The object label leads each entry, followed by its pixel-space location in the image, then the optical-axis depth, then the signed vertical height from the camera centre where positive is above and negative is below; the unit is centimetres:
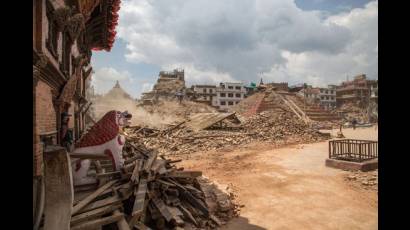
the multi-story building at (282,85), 6415 +810
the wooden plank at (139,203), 507 -189
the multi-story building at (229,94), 7564 +679
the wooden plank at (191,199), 692 -239
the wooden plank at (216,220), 662 -277
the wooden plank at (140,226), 508 -225
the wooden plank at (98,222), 406 -183
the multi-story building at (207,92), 7519 +751
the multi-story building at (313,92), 7641 +756
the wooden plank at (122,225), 453 -199
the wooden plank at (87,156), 455 -73
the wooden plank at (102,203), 468 -174
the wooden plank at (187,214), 640 -254
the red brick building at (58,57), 505 +172
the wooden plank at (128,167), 677 -146
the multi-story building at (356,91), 7035 +750
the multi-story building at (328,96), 8344 +684
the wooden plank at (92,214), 418 -176
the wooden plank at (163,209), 588 -226
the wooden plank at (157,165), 729 -156
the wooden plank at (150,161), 701 -147
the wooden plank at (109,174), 603 -145
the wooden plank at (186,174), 778 -180
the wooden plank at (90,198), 443 -161
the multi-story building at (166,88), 6612 +789
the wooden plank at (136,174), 622 -148
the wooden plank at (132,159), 826 -146
